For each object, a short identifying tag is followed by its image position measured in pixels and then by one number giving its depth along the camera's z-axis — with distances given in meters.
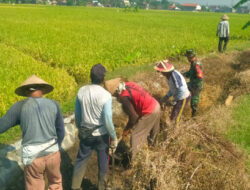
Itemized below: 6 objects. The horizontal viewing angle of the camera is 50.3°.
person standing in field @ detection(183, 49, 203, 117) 5.20
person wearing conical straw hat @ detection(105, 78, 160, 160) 3.30
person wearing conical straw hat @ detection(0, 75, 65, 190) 2.53
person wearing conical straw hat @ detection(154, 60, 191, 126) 4.13
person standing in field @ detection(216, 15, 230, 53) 11.48
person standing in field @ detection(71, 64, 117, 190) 2.95
